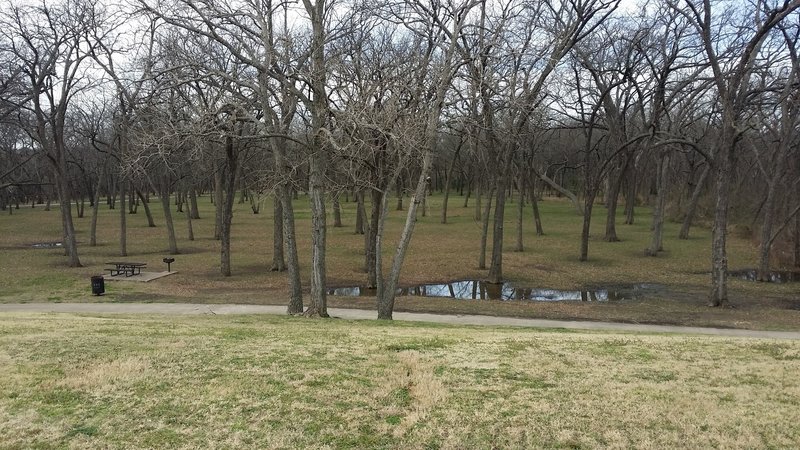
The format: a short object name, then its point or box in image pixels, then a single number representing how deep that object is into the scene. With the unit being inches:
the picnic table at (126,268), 770.8
